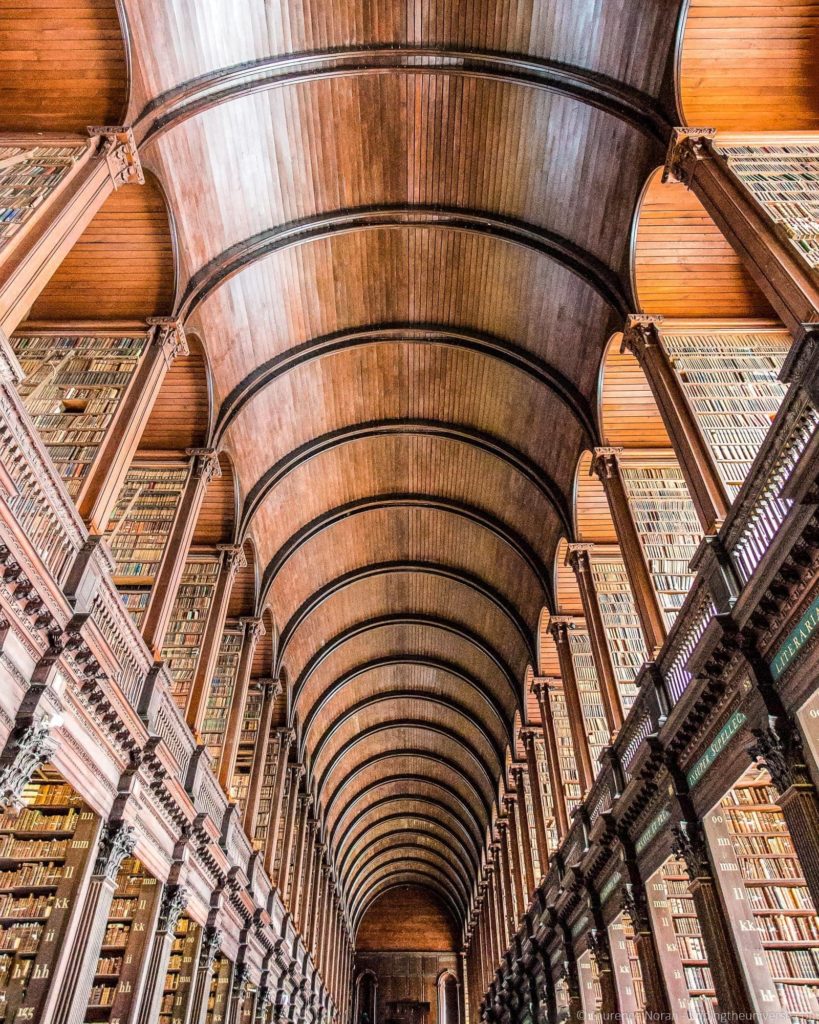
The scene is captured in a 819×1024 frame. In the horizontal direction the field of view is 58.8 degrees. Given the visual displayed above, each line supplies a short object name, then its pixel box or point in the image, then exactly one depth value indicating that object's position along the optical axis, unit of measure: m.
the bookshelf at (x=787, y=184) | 6.54
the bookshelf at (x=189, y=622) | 11.22
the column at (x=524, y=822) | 17.41
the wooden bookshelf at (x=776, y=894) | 6.88
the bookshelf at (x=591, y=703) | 12.95
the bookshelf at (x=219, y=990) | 11.54
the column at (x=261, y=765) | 13.87
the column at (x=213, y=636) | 10.75
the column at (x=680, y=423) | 7.53
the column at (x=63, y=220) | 6.03
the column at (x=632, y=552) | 9.11
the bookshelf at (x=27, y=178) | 6.45
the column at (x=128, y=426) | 7.50
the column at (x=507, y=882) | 20.44
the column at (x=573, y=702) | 12.17
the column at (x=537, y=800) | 15.89
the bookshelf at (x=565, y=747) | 14.65
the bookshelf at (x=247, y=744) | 15.11
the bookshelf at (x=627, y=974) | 9.45
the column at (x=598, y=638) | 10.69
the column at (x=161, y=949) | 8.30
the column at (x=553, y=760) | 13.78
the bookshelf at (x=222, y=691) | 12.76
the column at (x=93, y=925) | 6.43
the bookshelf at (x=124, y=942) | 8.20
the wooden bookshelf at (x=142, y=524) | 9.96
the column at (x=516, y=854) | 18.47
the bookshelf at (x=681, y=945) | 8.04
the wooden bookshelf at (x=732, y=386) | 8.04
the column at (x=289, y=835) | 17.12
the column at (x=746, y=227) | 6.04
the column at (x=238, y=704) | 12.16
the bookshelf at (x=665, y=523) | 9.70
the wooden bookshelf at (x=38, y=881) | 6.36
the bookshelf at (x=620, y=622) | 11.16
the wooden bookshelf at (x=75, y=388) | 7.96
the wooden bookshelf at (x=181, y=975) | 9.72
